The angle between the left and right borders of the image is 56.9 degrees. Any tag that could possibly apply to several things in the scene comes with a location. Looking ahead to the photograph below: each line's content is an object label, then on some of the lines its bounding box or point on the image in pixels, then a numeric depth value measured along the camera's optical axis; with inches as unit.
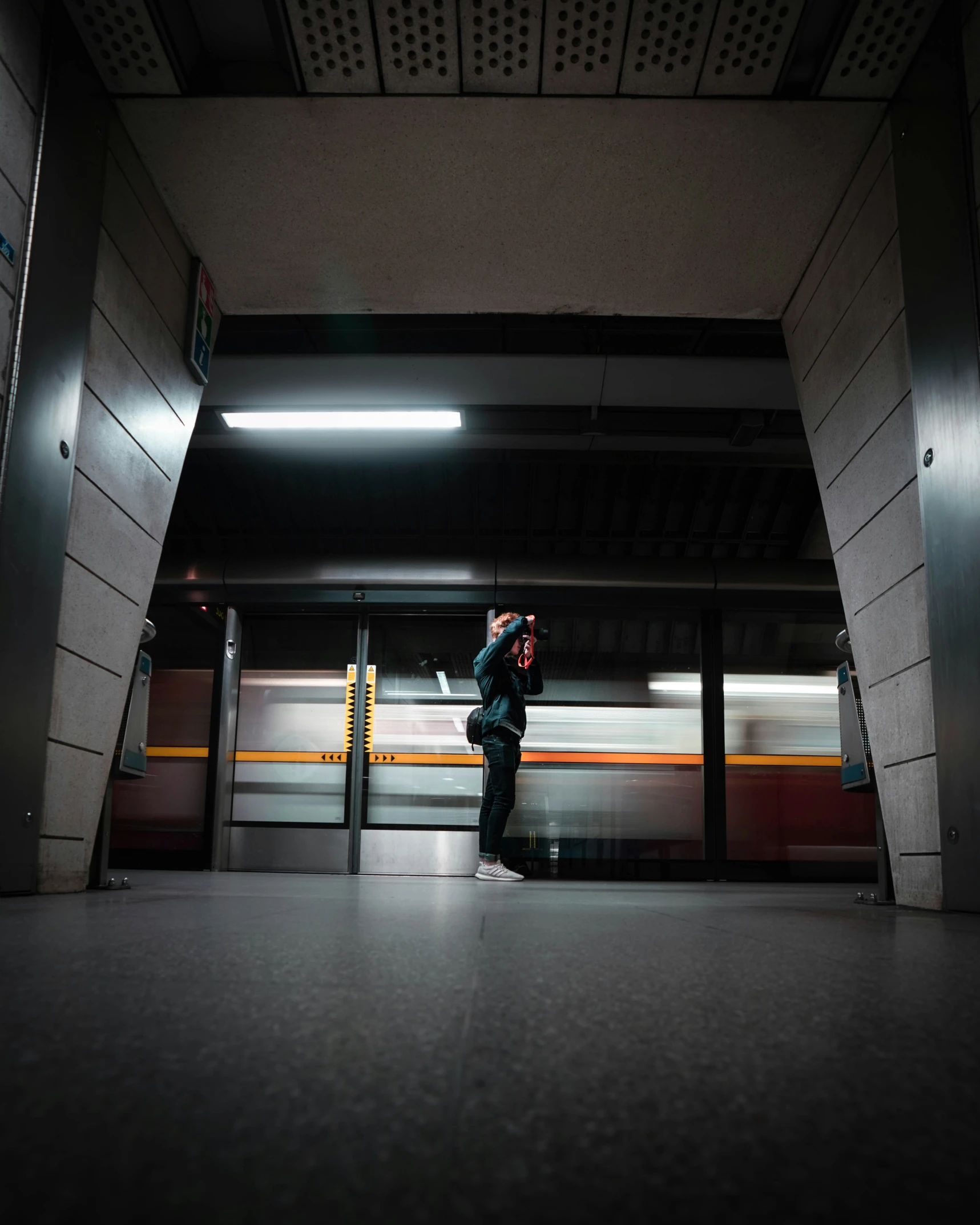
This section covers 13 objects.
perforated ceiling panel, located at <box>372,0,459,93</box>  127.5
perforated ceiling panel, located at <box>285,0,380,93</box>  127.7
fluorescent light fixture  236.5
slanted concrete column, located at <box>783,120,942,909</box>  124.4
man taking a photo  229.9
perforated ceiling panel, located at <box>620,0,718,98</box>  126.5
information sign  170.1
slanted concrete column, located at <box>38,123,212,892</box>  127.6
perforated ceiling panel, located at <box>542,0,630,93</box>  127.0
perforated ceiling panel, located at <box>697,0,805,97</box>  126.3
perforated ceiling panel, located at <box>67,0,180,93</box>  127.0
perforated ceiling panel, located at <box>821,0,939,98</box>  125.4
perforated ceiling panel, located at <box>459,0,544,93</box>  127.3
